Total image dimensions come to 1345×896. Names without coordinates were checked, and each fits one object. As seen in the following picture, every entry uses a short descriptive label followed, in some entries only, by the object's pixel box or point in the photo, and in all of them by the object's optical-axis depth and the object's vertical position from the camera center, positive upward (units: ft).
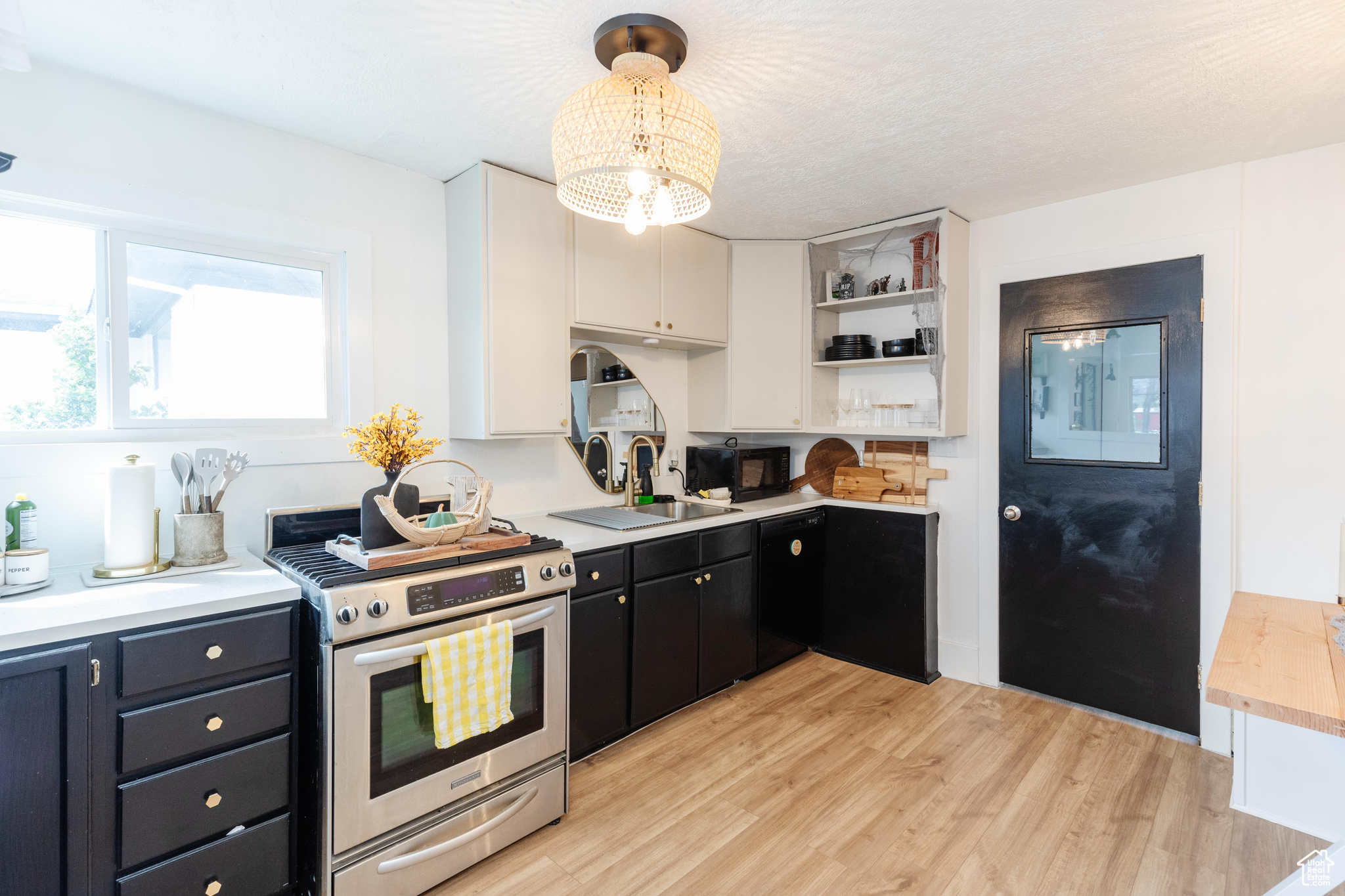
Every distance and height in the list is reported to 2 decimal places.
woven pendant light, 4.86 +2.37
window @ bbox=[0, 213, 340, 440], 6.37 +1.28
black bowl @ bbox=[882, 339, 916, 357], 11.03 +1.66
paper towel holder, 5.91 -1.15
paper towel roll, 5.98 -0.65
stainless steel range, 5.62 -2.62
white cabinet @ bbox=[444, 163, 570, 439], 8.36 +1.88
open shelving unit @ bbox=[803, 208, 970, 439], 10.44 +2.10
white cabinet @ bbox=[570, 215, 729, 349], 9.61 +2.59
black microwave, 11.85 -0.46
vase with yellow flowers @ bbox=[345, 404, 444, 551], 6.46 -0.09
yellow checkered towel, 6.01 -2.25
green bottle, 5.78 -0.69
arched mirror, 10.72 +0.53
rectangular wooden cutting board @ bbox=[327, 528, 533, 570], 6.06 -1.04
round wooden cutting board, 12.53 -0.34
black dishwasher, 10.78 -2.47
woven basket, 6.23 -0.78
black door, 8.93 -0.69
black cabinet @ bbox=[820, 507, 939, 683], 10.88 -2.58
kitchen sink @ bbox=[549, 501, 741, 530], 9.22 -1.08
